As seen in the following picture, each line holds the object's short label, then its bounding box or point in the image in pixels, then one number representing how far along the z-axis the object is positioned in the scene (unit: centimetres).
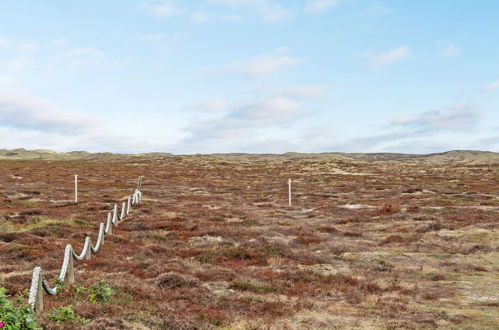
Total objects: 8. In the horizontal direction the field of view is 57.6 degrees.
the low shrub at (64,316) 738
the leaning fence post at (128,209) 2742
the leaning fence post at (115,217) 2195
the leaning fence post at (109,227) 1882
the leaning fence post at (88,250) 1333
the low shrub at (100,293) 913
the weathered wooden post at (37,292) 736
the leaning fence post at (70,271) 1069
